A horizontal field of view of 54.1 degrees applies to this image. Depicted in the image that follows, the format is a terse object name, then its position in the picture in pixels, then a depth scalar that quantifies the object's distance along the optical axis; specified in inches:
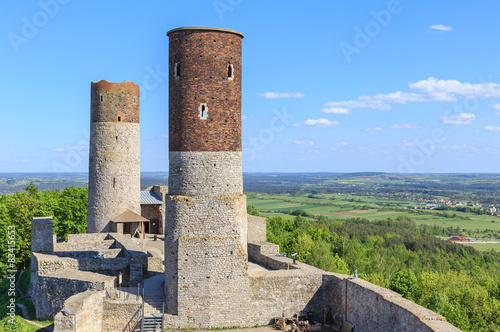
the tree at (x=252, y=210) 2846.0
